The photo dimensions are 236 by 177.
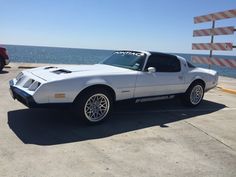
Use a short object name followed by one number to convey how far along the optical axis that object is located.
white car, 3.53
